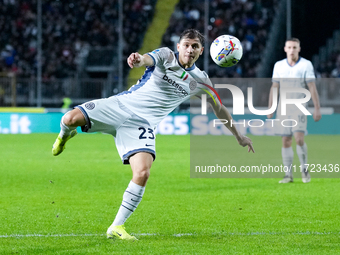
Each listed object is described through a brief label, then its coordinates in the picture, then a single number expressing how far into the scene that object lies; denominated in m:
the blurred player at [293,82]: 19.28
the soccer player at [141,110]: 10.75
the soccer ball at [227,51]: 12.42
